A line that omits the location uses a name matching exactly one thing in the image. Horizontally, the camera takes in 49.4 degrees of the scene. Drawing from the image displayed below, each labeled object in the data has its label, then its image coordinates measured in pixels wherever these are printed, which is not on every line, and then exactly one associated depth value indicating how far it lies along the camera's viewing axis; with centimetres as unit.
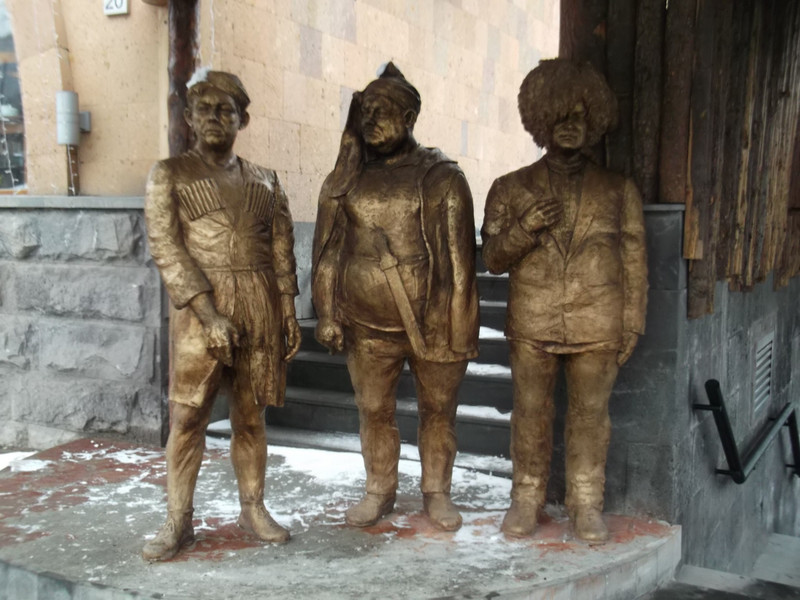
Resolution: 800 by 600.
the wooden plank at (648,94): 404
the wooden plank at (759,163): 501
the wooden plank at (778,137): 527
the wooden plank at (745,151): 470
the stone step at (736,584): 382
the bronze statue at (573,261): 371
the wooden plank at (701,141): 400
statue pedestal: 335
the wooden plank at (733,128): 455
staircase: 520
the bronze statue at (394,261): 374
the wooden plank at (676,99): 397
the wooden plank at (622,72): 411
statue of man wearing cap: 347
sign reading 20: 554
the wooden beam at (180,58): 525
